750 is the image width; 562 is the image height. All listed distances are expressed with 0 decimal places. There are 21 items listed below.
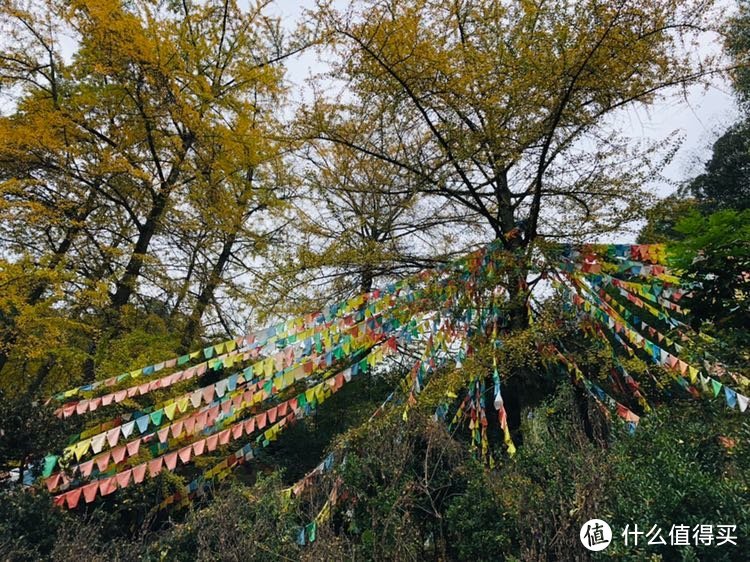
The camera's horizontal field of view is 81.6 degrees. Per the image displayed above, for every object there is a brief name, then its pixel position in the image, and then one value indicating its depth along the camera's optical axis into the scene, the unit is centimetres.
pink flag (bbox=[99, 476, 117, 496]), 466
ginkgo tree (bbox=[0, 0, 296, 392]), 657
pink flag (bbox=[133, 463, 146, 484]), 472
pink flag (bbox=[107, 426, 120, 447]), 448
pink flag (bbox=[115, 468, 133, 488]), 474
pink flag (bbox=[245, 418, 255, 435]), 512
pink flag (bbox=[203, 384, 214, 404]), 488
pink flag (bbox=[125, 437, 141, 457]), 460
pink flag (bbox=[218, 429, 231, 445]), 507
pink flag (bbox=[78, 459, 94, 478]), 458
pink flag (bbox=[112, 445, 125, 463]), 458
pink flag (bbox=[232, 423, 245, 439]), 516
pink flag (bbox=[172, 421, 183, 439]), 471
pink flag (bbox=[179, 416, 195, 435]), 475
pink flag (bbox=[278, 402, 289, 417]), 539
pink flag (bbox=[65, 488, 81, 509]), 463
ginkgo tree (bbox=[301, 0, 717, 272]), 493
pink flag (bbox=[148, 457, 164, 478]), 479
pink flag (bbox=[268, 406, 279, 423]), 521
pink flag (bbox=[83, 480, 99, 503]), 458
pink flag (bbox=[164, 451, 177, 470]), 477
